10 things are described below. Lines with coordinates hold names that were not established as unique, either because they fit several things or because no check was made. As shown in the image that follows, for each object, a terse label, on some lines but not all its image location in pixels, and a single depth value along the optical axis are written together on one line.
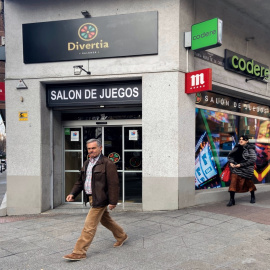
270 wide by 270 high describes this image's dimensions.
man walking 4.32
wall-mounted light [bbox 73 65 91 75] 7.73
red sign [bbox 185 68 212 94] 6.91
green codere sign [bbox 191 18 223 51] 6.84
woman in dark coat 7.44
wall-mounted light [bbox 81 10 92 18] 7.61
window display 8.59
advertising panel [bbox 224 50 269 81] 8.89
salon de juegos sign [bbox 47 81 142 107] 7.71
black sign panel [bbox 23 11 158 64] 7.43
